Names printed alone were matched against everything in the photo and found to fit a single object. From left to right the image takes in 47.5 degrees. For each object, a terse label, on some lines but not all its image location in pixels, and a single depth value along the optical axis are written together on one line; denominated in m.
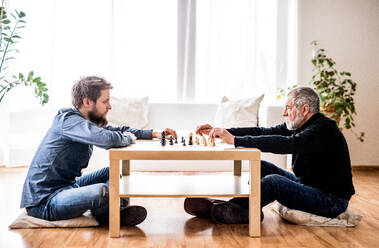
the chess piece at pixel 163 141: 2.36
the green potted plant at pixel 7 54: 4.28
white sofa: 4.43
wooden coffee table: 2.12
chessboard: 2.36
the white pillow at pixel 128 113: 4.20
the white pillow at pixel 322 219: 2.42
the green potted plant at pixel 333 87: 4.31
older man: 2.26
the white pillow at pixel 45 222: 2.32
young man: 2.24
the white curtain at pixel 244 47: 4.87
